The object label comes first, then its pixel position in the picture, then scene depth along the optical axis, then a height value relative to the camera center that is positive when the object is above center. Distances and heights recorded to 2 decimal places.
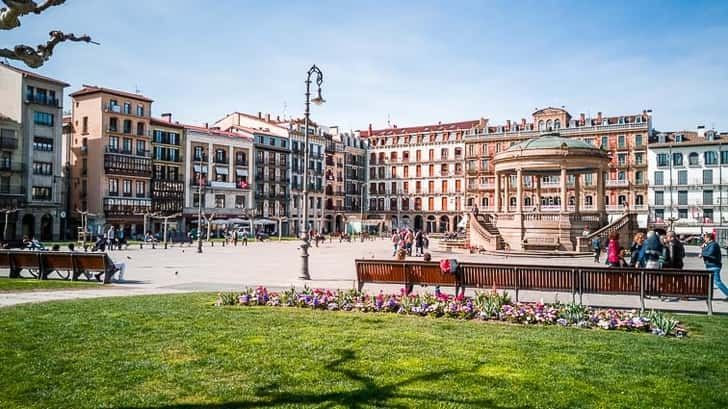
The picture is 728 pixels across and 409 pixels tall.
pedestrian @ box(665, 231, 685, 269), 15.10 -0.68
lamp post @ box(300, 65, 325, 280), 18.38 +1.80
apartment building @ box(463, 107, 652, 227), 69.56 +9.96
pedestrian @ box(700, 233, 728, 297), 14.07 -0.74
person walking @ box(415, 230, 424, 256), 35.32 -0.98
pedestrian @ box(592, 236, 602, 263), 26.20 -1.06
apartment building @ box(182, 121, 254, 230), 69.25 +6.82
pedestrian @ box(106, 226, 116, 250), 37.62 -0.82
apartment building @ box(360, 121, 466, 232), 87.56 +8.10
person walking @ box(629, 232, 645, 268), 16.10 -0.77
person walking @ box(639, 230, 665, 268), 14.69 -0.62
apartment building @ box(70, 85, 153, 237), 60.16 +7.35
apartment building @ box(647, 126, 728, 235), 64.19 +5.39
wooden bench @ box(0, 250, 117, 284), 16.58 -1.11
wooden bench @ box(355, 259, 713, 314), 11.51 -1.12
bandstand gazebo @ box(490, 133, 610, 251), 32.44 +2.13
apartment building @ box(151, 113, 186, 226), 65.69 +6.78
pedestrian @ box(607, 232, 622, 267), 16.01 -0.76
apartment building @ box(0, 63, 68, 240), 50.91 +6.76
